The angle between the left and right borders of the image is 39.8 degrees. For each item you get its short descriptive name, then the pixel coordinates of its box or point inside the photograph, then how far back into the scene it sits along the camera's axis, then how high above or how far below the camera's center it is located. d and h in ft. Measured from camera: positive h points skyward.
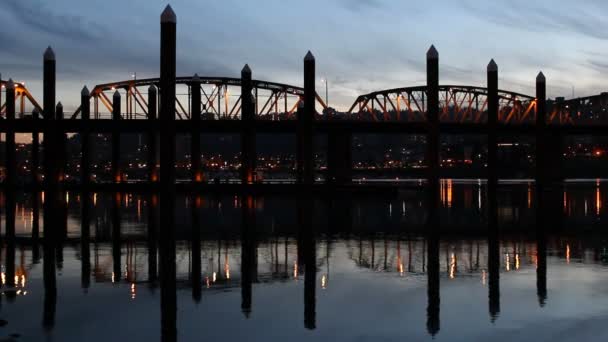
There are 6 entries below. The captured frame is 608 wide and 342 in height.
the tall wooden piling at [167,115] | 128.47 +9.76
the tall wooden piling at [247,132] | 255.99 +14.33
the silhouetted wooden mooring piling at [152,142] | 297.41 +13.03
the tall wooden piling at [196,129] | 267.80 +15.91
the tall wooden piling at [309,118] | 229.88 +16.49
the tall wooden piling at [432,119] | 219.82 +15.73
